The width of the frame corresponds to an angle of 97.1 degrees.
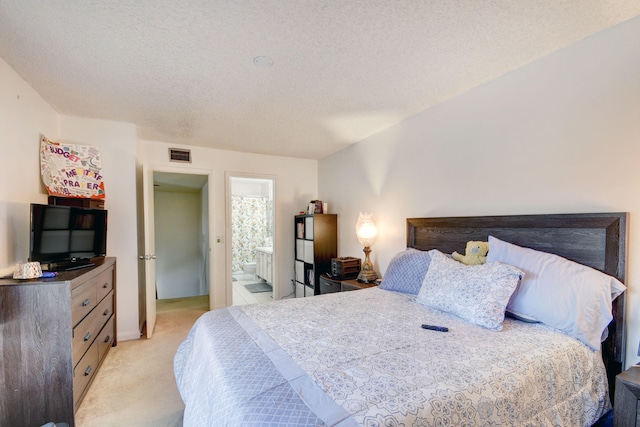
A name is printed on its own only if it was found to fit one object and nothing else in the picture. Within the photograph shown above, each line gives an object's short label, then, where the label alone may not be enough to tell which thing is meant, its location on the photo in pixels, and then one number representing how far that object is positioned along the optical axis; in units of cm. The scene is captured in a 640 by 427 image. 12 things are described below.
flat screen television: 197
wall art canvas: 243
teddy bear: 203
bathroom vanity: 530
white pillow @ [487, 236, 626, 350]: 146
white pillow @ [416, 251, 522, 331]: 158
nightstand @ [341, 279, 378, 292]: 301
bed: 95
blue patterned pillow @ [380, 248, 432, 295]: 226
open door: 307
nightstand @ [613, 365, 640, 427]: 116
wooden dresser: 159
